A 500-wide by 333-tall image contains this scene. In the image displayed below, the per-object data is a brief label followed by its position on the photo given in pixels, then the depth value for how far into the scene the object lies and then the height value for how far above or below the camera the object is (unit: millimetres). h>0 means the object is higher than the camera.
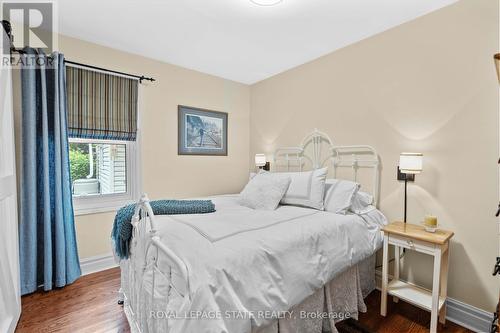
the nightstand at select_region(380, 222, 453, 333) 1672 -796
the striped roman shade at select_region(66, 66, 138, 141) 2484 +558
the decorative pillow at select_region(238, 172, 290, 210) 2197 -331
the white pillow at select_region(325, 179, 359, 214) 2094 -338
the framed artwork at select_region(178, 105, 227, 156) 3320 +371
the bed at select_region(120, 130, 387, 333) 1064 -618
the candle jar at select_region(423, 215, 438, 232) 1835 -494
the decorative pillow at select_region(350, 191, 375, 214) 2166 -411
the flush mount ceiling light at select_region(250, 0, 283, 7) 1899 +1243
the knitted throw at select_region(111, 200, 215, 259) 1693 -430
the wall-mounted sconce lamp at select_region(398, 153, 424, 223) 1910 -28
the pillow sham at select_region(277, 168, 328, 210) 2207 -302
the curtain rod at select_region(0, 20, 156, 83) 1834 +955
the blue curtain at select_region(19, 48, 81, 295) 2176 -244
